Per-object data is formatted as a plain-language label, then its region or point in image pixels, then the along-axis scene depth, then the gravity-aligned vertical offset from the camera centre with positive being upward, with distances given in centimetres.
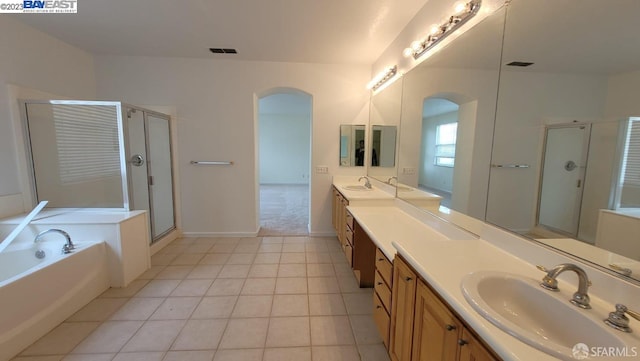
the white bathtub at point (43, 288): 158 -104
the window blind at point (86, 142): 275 +11
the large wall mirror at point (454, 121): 146 +27
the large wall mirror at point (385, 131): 277 +32
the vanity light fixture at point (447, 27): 153 +93
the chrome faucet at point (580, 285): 82 -43
